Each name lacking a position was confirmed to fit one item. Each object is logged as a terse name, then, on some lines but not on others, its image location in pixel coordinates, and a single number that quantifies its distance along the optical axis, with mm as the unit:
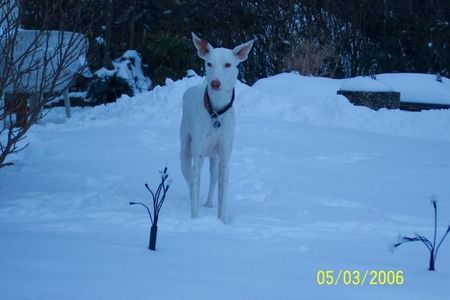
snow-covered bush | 13906
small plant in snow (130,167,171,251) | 4250
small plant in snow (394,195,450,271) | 3990
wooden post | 11576
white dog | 5672
